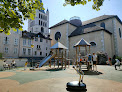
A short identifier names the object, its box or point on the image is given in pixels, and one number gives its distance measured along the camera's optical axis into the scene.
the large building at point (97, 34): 24.62
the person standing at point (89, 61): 9.73
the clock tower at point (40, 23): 53.88
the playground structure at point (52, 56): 14.12
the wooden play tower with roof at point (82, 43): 11.64
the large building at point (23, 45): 24.56
